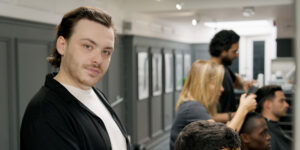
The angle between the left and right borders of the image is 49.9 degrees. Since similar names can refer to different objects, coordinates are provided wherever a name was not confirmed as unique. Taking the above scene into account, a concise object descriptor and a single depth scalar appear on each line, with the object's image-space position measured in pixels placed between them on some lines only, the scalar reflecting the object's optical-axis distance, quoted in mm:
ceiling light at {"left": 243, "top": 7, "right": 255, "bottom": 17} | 4594
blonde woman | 1944
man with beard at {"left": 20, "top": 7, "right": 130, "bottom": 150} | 1044
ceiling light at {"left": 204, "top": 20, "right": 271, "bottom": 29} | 8195
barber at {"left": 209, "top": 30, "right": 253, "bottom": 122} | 2725
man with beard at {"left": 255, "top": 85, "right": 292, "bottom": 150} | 2465
